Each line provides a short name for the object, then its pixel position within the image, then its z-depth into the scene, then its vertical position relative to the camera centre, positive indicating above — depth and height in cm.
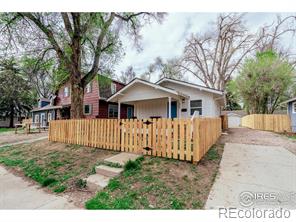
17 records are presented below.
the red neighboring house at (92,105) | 1617 +129
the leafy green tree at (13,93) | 2470 +368
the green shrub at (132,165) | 399 -121
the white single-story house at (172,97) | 1009 +132
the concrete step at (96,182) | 343 -143
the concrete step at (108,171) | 384 -130
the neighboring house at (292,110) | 1478 +74
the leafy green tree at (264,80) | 1564 +380
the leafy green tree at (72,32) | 730 +412
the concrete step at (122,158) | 445 -119
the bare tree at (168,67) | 2482 +796
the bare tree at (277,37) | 1714 +977
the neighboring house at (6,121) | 2745 -83
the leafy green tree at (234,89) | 1875 +332
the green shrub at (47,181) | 385 -156
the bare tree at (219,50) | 2119 +949
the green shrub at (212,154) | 505 -123
